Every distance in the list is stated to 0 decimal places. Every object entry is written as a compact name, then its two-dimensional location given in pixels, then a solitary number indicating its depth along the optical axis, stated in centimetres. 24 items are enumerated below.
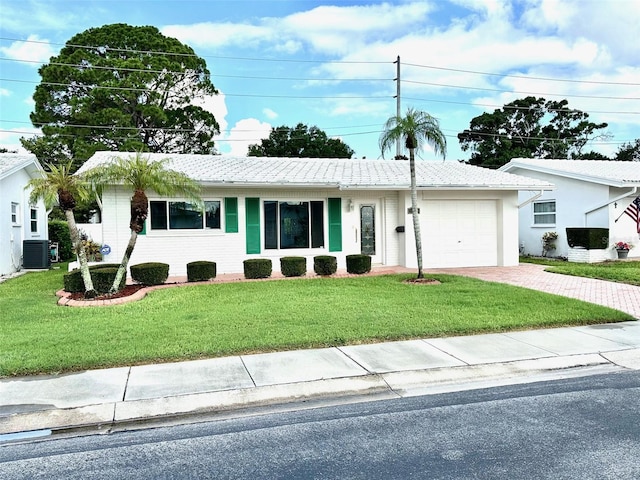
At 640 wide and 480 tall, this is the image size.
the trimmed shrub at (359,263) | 1317
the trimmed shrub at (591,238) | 1667
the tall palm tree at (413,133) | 1152
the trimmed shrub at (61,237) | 2122
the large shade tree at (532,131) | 3922
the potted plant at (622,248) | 1698
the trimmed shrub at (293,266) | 1281
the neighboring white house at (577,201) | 1719
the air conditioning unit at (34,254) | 1642
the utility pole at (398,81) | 3216
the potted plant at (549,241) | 1906
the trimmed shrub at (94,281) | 1024
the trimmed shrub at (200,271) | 1206
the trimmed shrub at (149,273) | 1139
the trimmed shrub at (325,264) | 1285
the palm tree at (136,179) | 1002
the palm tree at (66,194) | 961
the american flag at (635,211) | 1760
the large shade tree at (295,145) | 3984
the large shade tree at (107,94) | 2698
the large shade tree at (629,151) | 4217
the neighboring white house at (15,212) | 1490
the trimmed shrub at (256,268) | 1255
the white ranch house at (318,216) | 1366
